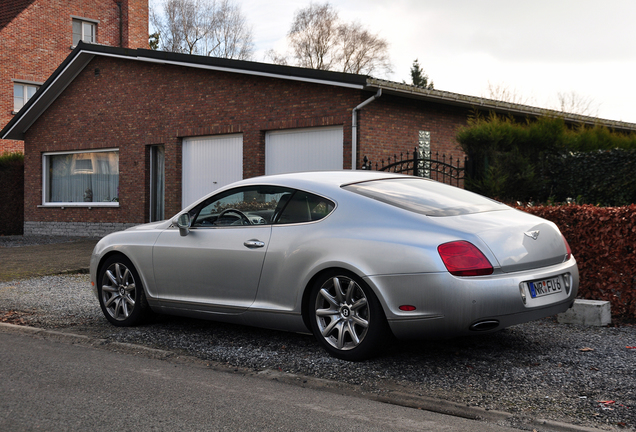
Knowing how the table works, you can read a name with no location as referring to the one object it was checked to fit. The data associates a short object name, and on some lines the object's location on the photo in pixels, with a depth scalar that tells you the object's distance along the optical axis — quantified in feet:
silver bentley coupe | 15.34
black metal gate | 47.24
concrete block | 21.61
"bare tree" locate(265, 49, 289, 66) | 153.18
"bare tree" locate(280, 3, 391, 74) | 152.74
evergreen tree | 226.17
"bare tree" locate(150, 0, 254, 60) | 156.56
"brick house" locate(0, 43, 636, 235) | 51.88
